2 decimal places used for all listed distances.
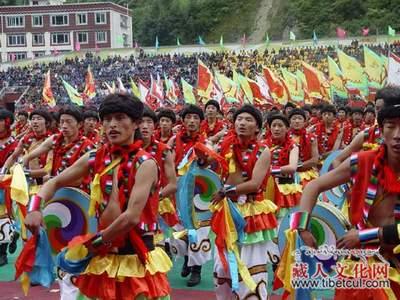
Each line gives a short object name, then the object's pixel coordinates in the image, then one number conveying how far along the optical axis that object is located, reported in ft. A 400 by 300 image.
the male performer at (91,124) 32.68
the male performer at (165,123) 30.14
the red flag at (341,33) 172.41
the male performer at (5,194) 28.94
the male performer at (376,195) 12.47
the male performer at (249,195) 20.30
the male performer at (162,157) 20.76
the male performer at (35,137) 28.22
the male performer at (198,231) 26.50
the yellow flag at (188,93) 85.10
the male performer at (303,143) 31.37
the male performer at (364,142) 20.47
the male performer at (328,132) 39.93
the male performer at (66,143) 24.72
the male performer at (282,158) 27.20
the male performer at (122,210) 14.20
